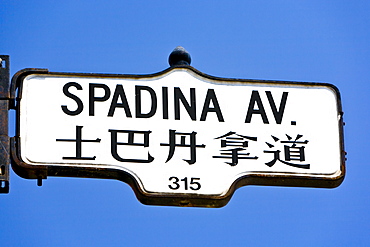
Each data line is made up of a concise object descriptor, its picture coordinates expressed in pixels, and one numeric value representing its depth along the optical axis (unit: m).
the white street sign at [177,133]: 7.81
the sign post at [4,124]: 7.37
